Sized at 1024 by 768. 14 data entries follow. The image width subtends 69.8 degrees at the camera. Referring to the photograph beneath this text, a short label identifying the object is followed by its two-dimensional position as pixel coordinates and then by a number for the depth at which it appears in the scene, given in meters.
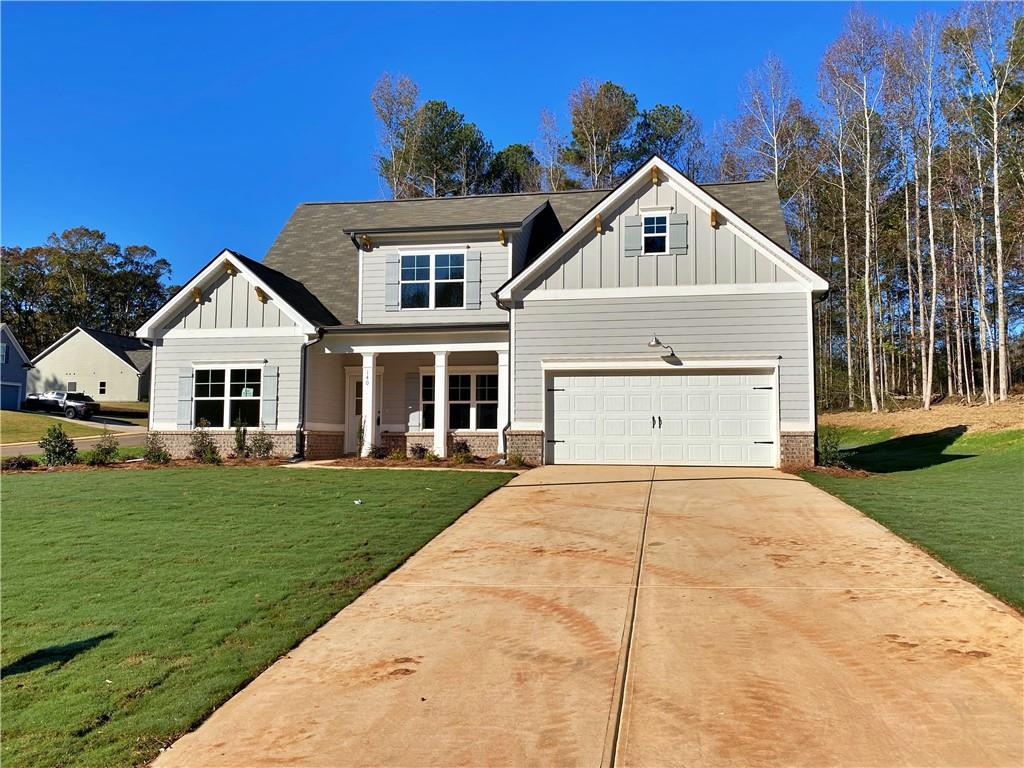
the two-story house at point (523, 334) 15.24
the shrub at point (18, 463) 16.19
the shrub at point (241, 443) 17.42
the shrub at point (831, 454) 14.70
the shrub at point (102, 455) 16.43
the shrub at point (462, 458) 16.36
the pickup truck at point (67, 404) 41.34
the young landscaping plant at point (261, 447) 17.31
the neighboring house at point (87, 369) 49.81
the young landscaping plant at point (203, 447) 16.81
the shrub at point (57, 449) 16.47
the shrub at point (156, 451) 16.97
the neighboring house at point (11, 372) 44.69
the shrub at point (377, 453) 17.67
